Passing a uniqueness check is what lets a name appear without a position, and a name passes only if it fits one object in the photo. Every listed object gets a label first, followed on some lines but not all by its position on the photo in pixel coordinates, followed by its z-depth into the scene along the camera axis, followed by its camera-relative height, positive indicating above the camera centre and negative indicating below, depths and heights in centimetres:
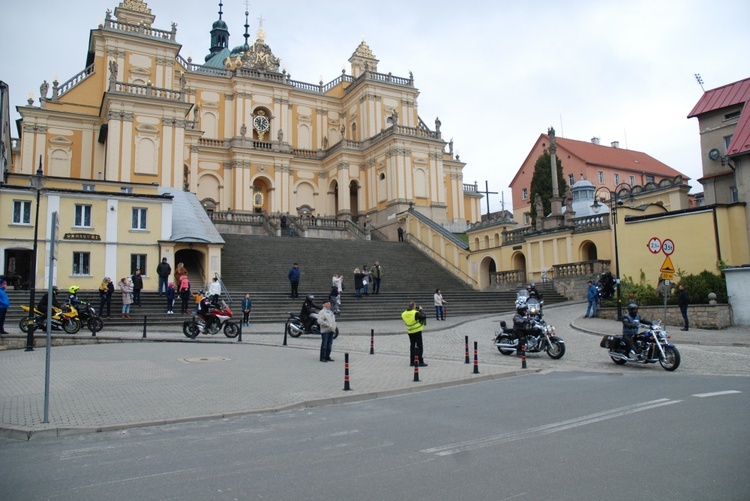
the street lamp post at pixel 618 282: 2347 +75
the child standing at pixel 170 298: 2303 +47
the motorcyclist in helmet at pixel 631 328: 1383 -63
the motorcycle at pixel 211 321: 1962 -38
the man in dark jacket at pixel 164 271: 2495 +165
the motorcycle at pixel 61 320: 1847 -24
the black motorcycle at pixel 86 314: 1906 -6
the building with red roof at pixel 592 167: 7056 +1653
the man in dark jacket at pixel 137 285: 2350 +101
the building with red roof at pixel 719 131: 3491 +1003
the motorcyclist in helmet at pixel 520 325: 1553 -58
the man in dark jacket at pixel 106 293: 2153 +67
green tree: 5116 +1042
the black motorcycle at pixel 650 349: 1323 -111
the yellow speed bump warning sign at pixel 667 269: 1831 +94
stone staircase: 2451 +117
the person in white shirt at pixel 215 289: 2223 +81
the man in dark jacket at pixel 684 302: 2084 -8
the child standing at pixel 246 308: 2270 +3
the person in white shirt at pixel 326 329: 1424 -52
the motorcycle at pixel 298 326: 1998 -62
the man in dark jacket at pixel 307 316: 1997 -28
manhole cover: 1429 -122
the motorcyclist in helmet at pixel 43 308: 1814 +16
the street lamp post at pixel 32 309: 1642 +12
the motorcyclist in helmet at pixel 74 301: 1928 +36
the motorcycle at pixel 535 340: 1549 -97
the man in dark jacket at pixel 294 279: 2648 +127
